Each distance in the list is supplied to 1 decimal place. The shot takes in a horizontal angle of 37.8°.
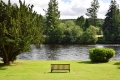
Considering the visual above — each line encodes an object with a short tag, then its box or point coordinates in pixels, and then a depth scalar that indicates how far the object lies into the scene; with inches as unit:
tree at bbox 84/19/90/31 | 3260.1
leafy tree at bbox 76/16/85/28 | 3470.7
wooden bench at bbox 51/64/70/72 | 631.2
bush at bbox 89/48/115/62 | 891.6
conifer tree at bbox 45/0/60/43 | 2858.6
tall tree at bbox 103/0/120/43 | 2948.2
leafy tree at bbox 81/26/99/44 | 2833.5
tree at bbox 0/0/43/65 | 729.0
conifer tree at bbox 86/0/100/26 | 3200.9
